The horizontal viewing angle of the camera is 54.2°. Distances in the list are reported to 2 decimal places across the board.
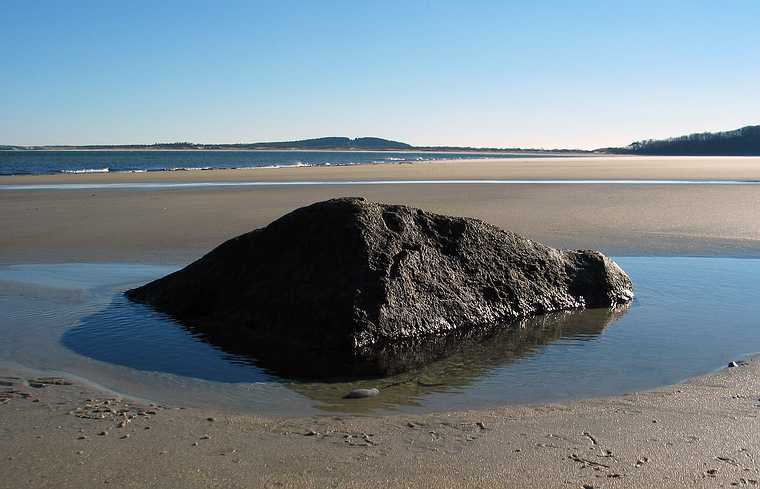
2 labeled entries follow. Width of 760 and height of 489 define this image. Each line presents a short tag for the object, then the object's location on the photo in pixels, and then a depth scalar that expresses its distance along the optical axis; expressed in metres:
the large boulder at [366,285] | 5.91
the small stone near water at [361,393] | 4.70
